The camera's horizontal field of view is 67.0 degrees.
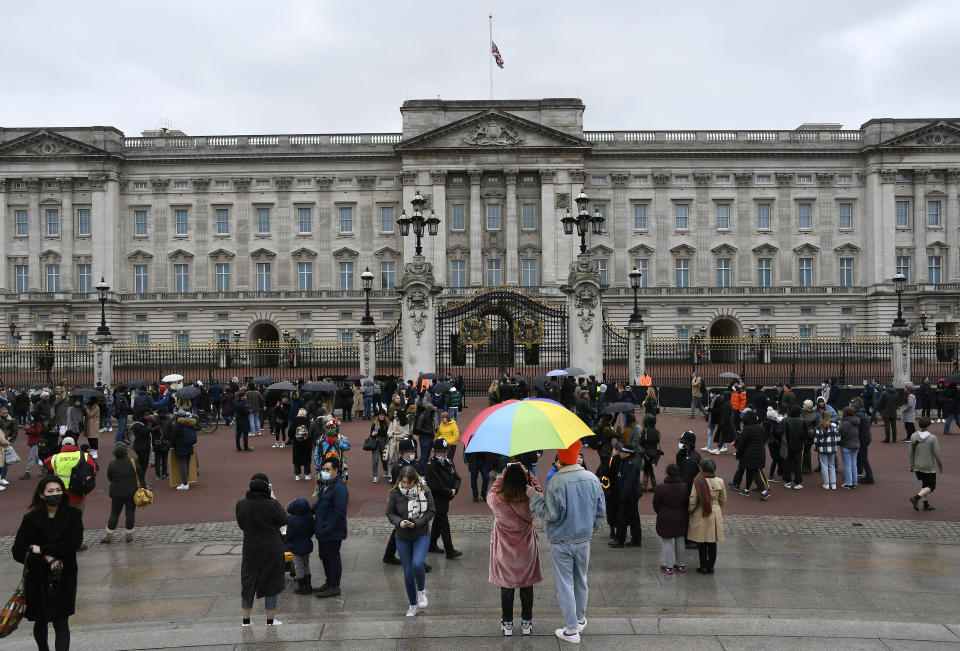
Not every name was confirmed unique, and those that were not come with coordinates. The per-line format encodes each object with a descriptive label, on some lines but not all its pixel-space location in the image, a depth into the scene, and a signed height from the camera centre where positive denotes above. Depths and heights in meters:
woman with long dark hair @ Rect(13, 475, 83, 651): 6.48 -1.88
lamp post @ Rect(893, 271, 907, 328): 29.24 +1.26
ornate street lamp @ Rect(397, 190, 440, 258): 27.33 +4.95
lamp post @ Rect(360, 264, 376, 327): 28.66 +2.51
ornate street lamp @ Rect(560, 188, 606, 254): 25.95 +4.60
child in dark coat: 8.33 -2.10
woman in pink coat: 6.96 -1.87
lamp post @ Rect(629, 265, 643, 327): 27.83 +1.12
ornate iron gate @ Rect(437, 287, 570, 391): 28.41 +0.88
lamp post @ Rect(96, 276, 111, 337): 31.31 +2.33
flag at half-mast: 51.41 +20.56
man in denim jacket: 6.86 -1.67
